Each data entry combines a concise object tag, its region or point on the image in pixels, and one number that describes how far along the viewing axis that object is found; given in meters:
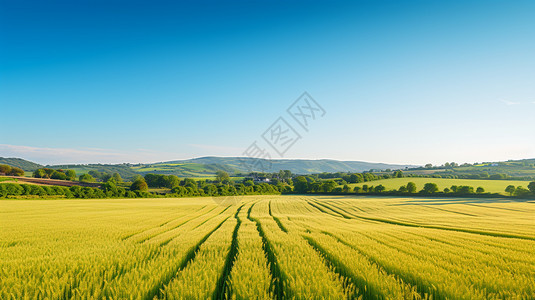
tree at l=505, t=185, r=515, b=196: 65.75
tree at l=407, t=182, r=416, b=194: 80.12
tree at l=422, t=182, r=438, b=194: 76.69
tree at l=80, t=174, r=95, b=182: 98.56
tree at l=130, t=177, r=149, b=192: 77.88
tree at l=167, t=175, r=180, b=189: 98.75
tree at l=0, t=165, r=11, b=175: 86.00
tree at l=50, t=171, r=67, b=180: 99.59
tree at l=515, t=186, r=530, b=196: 62.91
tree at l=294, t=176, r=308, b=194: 96.71
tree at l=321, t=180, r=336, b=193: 91.00
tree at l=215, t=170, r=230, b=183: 124.06
